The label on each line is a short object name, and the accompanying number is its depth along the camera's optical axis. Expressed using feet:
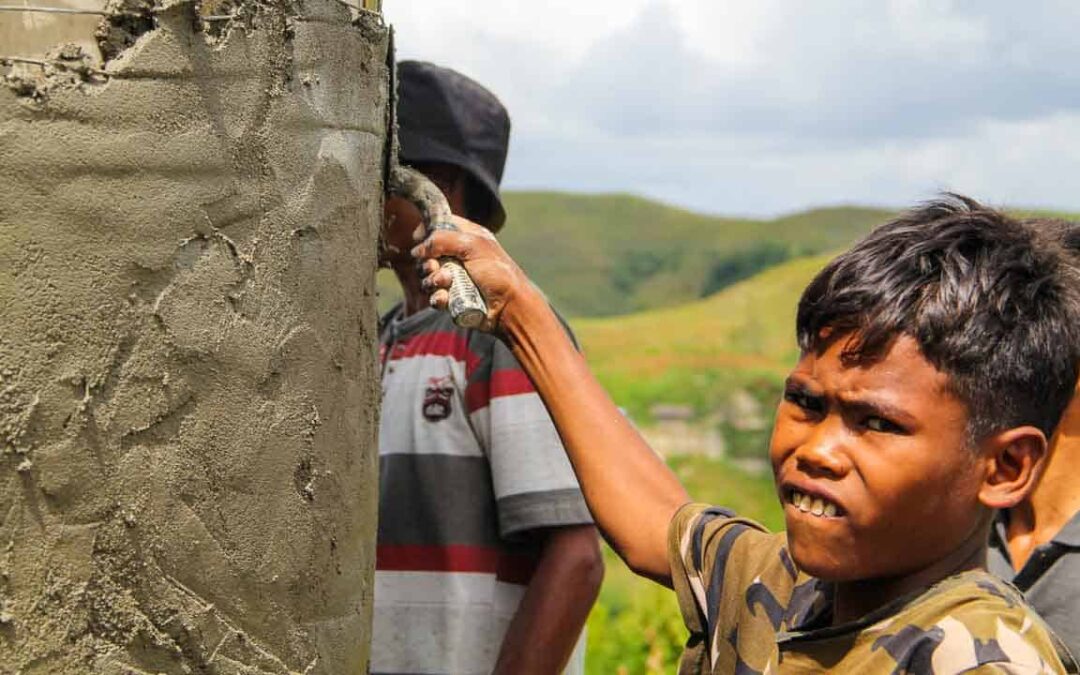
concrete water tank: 5.02
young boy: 5.42
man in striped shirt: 8.96
